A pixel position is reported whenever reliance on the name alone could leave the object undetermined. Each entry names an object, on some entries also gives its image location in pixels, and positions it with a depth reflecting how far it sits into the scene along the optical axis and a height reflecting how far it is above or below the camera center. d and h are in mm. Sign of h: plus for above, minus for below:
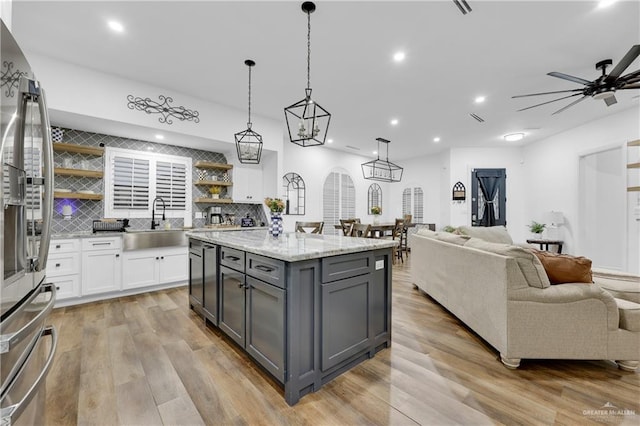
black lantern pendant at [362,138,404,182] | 8828 +1411
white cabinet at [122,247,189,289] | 4016 -858
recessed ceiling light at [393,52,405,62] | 3193 +1891
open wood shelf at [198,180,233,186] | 5078 +559
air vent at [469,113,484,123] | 5130 +1887
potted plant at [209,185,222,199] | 5137 +407
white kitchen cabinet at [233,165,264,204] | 5297 +568
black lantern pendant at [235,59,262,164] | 3263 +767
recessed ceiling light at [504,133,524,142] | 6254 +1824
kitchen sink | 3980 -413
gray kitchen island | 1809 -703
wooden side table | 5836 -619
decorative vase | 2936 -137
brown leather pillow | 2217 -454
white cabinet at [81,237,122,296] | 3713 -759
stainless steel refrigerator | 875 -94
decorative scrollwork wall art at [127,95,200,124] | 3822 +1553
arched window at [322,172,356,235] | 7617 +396
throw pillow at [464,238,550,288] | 2162 -435
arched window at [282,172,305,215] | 6746 +519
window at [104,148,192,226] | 4352 +496
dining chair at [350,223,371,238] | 5596 -344
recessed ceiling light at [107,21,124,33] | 2686 +1883
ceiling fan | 2841 +1513
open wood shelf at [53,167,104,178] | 3814 +576
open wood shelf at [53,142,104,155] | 3822 +927
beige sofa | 2084 -824
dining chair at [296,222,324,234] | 4680 -228
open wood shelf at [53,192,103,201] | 3816 +234
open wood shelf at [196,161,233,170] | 4996 +886
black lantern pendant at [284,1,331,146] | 2230 +816
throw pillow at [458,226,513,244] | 3906 -294
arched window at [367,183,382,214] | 8953 +576
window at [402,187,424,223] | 8797 +343
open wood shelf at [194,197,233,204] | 5038 +229
